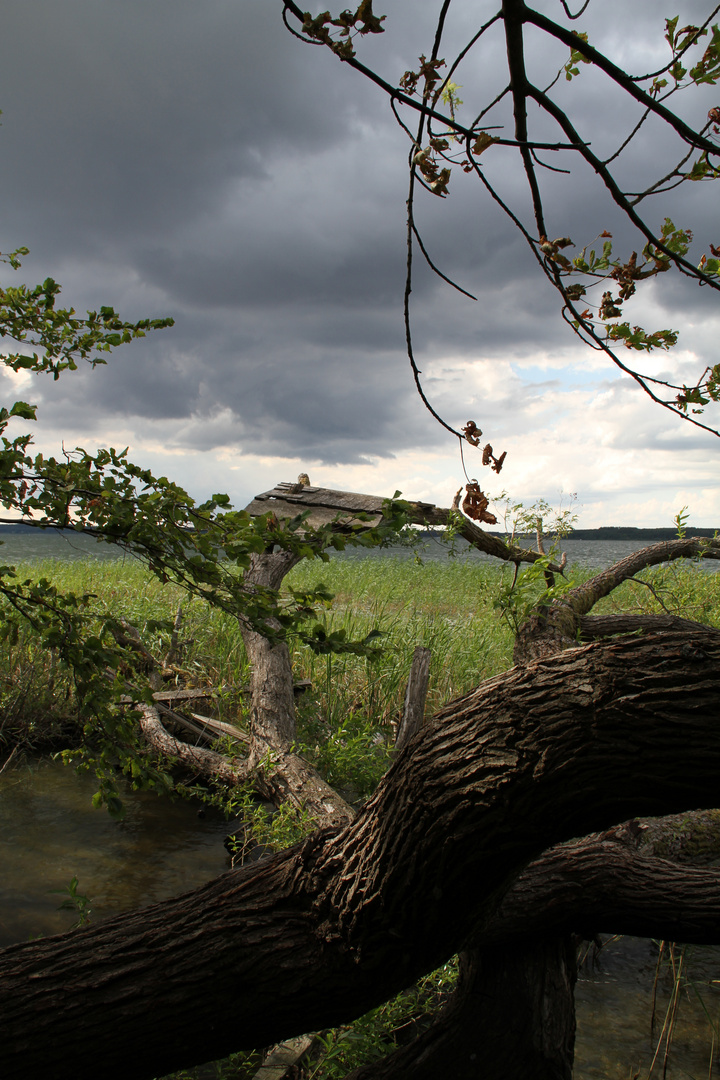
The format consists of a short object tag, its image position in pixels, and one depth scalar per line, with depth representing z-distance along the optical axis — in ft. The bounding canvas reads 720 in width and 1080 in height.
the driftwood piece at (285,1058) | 9.45
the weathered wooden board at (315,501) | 21.44
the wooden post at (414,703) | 16.96
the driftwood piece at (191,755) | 19.03
